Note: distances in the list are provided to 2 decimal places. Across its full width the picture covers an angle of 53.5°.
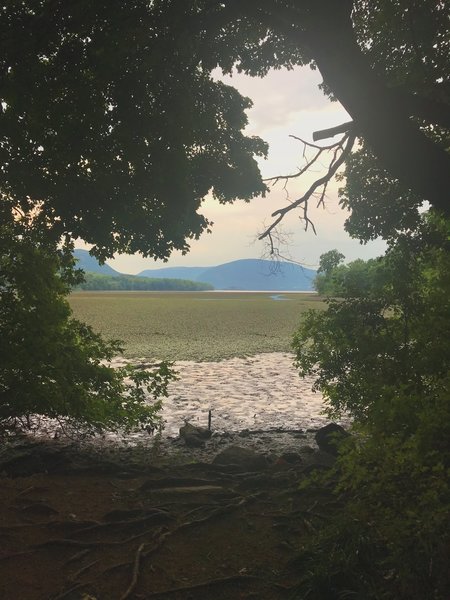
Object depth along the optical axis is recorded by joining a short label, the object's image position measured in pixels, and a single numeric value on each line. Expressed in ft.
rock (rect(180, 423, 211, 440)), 39.43
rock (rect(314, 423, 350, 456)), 35.63
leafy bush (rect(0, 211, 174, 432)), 26.91
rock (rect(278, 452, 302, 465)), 34.40
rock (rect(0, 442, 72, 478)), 30.83
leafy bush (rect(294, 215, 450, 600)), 13.16
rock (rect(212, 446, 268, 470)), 32.62
